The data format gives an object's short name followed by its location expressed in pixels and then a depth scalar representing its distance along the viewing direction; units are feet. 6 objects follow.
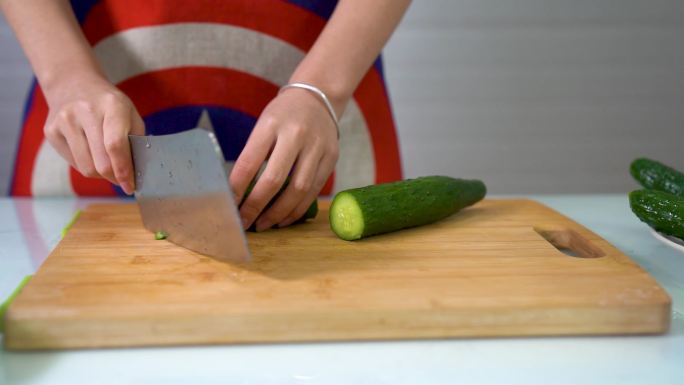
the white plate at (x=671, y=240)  2.15
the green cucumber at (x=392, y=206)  2.26
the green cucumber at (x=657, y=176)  2.58
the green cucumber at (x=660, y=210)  2.24
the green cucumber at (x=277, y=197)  2.35
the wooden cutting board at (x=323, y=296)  1.80
